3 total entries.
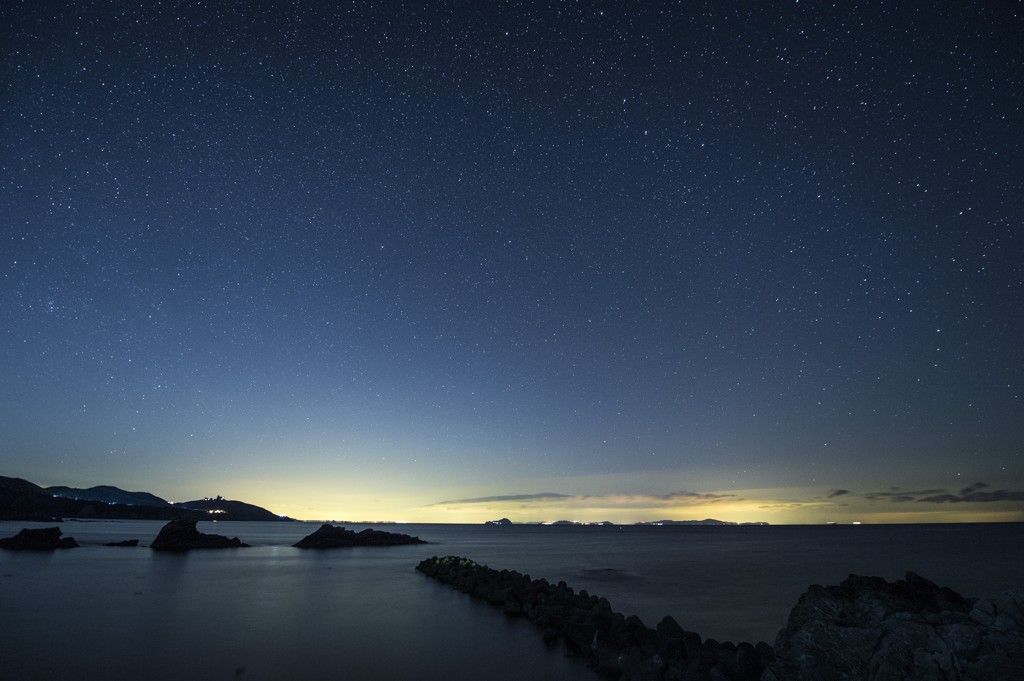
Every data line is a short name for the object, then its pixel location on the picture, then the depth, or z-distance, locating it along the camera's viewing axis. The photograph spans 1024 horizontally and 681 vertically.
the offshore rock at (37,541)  40.38
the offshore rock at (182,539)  46.55
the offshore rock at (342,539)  58.22
